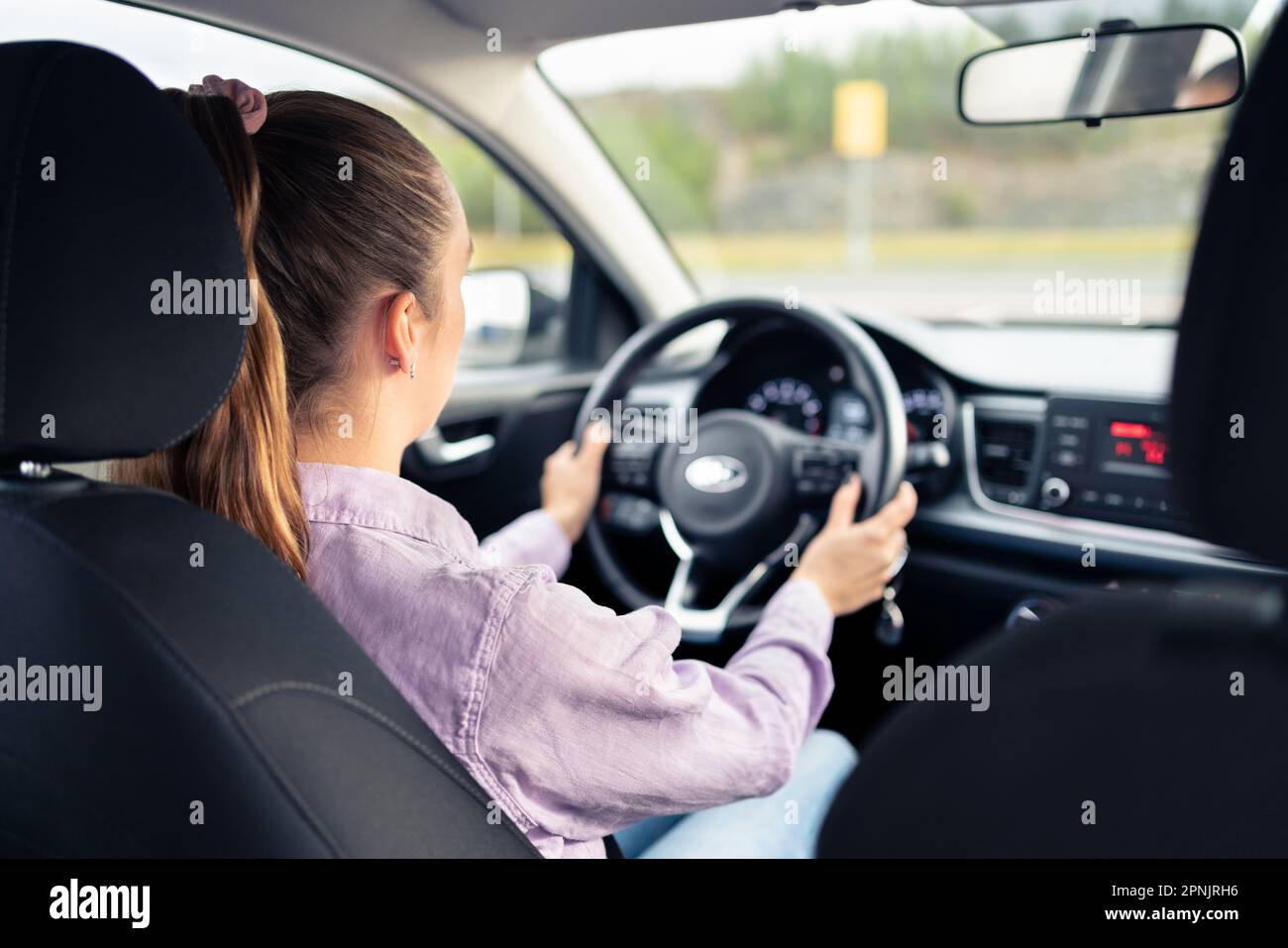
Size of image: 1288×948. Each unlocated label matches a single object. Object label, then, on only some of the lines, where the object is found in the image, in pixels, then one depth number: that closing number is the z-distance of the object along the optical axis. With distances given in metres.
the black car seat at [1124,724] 0.77
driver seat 0.94
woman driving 1.10
